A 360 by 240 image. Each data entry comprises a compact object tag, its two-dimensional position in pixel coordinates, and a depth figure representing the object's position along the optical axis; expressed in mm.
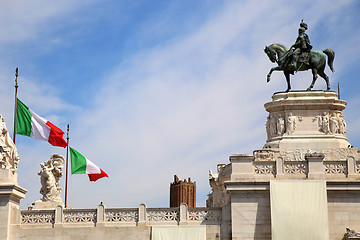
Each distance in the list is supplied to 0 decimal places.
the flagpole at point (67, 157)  46006
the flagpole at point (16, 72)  42312
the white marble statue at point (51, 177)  40625
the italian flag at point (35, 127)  41750
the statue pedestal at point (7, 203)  37500
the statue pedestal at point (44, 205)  39969
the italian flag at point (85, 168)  43156
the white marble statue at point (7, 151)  38500
